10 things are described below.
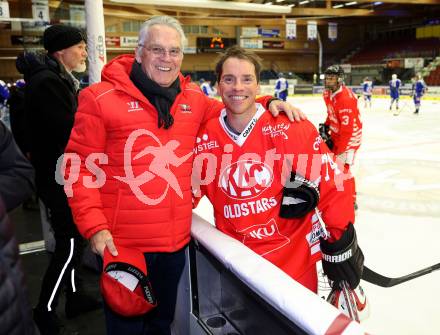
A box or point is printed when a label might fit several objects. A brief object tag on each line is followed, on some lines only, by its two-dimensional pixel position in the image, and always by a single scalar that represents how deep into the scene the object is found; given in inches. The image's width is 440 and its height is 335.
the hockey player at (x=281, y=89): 650.2
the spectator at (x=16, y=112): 122.0
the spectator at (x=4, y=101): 300.5
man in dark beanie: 76.3
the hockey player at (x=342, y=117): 150.0
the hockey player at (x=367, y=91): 600.1
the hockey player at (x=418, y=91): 479.8
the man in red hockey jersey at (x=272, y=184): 56.6
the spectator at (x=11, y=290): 32.1
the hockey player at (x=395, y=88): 543.2
